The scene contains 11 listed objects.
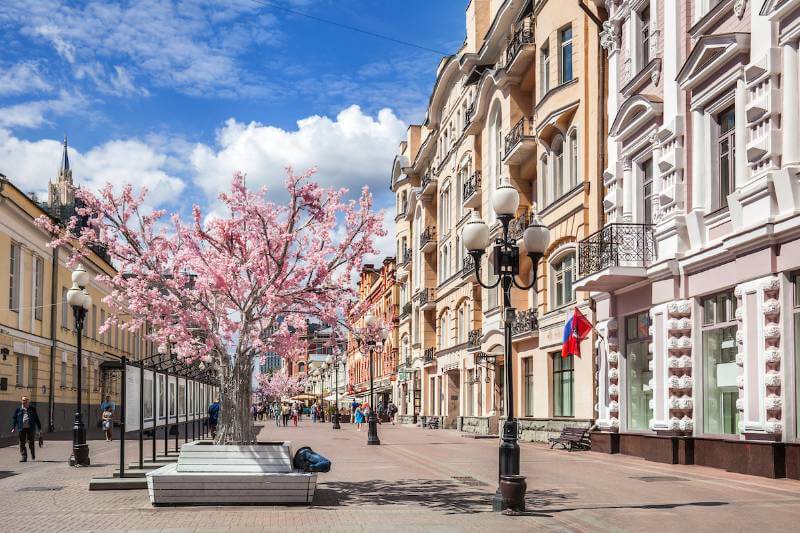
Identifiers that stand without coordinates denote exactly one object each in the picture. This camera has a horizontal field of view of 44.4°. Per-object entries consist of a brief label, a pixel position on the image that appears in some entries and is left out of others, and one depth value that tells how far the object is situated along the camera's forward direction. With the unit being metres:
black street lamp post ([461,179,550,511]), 12.30
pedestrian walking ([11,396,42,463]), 22.34
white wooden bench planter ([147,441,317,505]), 12.28
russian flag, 25.88
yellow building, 35.00
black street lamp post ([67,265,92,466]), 20.23
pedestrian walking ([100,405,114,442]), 32.47
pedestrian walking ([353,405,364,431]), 51.51
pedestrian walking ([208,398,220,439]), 33.31
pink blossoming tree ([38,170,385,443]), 14.16
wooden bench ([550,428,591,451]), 25.52
